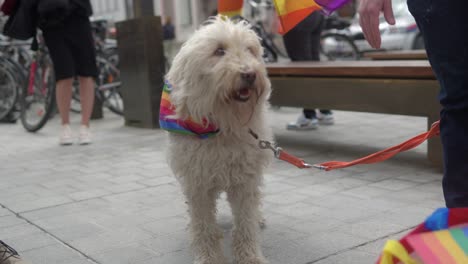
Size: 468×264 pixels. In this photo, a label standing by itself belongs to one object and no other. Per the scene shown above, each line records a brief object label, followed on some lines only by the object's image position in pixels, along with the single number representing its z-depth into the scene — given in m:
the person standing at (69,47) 5.85
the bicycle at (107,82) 8.48
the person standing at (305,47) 6.48
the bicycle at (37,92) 7.42
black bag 5.85
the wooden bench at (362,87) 4.41
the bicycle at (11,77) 8.22
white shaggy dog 2.44
